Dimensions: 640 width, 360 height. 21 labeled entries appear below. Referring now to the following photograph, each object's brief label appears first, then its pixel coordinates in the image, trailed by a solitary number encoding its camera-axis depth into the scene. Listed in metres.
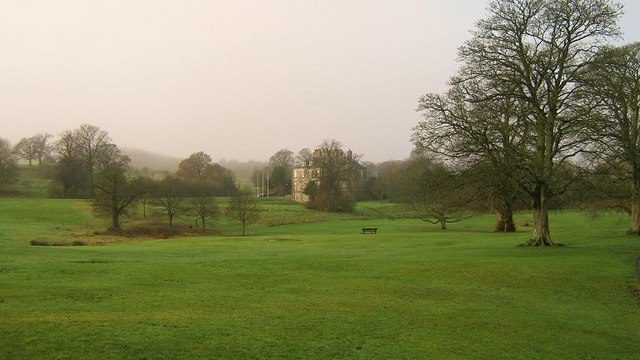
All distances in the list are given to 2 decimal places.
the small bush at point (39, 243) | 39.21
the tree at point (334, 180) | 104.94
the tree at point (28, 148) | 148.38
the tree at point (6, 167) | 104.09
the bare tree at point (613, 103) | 31.16
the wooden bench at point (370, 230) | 61.21
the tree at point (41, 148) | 150.90
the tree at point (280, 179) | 157.38
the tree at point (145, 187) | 71.12
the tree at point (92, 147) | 103.19
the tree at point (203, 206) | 72.12
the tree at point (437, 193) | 35.19
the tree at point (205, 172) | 135.60
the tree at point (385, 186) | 123.15
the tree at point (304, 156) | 141.25
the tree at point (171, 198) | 73.19
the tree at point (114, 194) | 67.56
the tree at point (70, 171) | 98.62
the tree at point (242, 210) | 71.19
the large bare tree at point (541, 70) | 32.16
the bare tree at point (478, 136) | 32.88
